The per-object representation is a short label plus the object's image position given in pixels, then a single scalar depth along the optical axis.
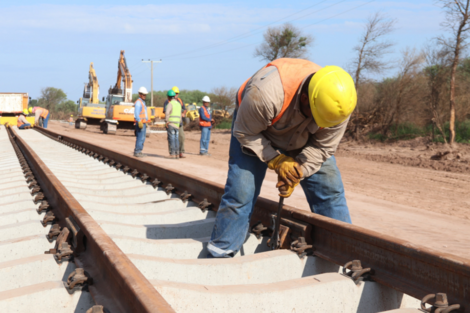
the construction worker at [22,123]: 25.83
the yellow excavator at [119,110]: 27.33
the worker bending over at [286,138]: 2.78
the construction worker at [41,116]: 30.47
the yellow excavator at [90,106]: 32.38
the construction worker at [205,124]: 14.87
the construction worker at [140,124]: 12.72
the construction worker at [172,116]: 13.07
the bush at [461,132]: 16.09
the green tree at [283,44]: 35.59
